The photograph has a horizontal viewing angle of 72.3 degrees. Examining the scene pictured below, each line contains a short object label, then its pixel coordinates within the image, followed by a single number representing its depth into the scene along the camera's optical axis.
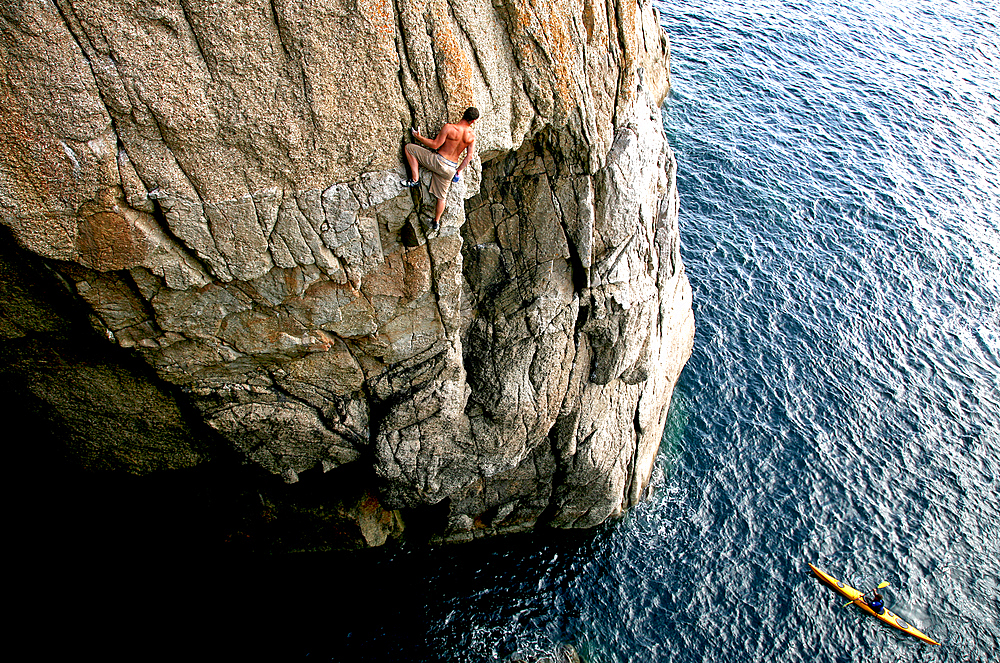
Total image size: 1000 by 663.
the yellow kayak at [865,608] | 27.97
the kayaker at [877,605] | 28.16
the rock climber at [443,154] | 18.25
